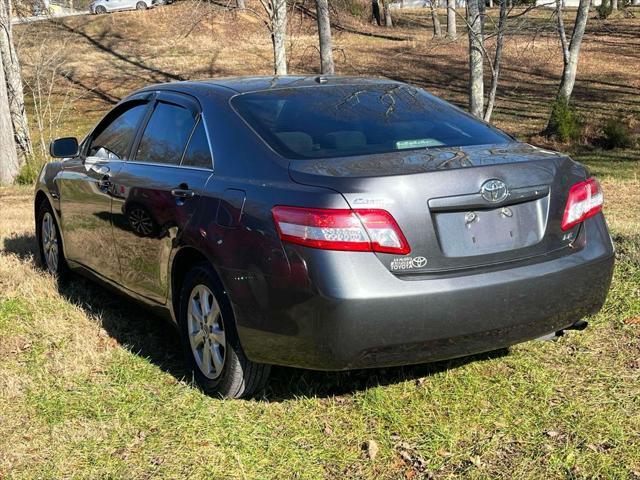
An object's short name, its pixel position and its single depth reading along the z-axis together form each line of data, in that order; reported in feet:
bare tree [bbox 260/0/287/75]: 50.90
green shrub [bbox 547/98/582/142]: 61.93
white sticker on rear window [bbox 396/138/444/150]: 12.38
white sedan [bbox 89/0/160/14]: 144.15
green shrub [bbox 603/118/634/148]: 59.62
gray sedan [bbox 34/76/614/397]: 10.34
